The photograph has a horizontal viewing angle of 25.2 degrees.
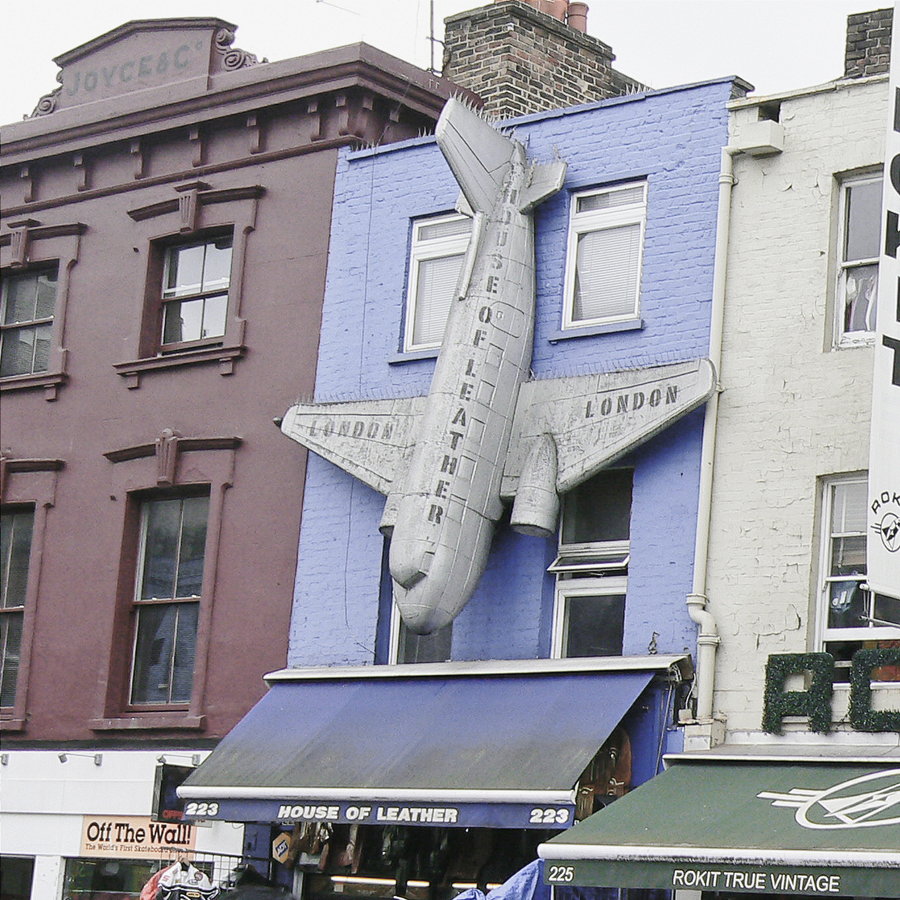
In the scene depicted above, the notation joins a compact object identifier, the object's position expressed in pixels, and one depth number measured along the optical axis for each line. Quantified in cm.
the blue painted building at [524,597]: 1669
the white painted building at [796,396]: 1625
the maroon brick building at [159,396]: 2016
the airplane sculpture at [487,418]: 1741
